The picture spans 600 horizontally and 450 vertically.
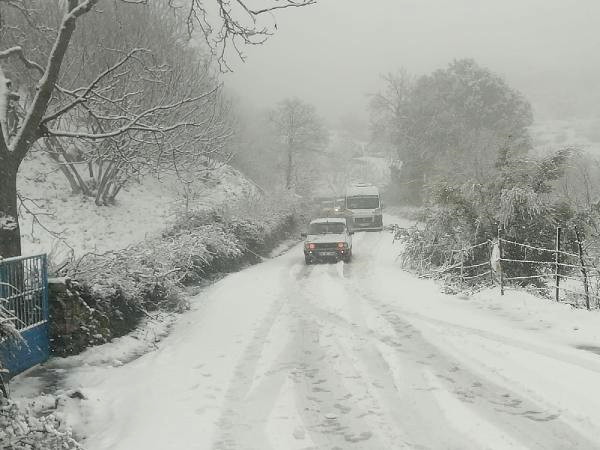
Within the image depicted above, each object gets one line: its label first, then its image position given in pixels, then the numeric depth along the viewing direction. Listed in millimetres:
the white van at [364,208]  34969
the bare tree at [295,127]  56094
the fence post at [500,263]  11748
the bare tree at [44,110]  7766
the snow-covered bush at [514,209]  13570
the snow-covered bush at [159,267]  8398
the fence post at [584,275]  9578
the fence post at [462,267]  14066
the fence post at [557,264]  10164
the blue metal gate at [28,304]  6602
